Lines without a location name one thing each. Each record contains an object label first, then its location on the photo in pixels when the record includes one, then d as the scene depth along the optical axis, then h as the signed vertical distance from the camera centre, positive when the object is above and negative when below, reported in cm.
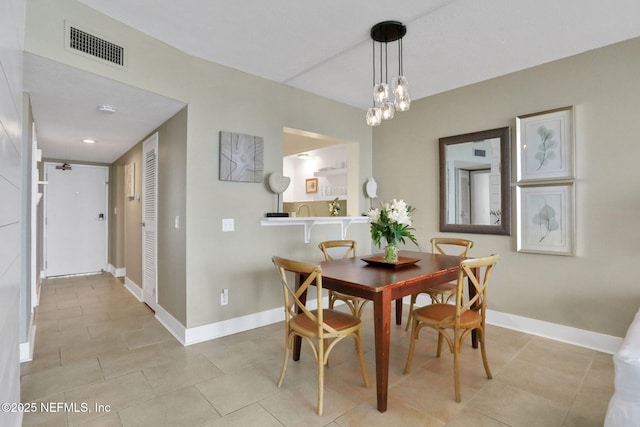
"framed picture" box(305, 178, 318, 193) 599 +54
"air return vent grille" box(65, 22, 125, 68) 209 +116
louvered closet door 361 -6
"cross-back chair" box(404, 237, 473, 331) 294 -45
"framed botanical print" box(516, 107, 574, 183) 290 +62
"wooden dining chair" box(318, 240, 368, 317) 284 -75
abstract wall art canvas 303 +55
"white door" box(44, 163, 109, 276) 547 -7
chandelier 222 +89
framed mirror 328 +32
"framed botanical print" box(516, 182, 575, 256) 290 -7
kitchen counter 334 -10
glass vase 254 -32
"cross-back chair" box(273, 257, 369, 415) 188 -72
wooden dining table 186 -43
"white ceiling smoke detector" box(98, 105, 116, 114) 281 +95
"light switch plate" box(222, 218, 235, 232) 306 -10
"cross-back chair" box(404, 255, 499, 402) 199 -72
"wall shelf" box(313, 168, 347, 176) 543 +72
